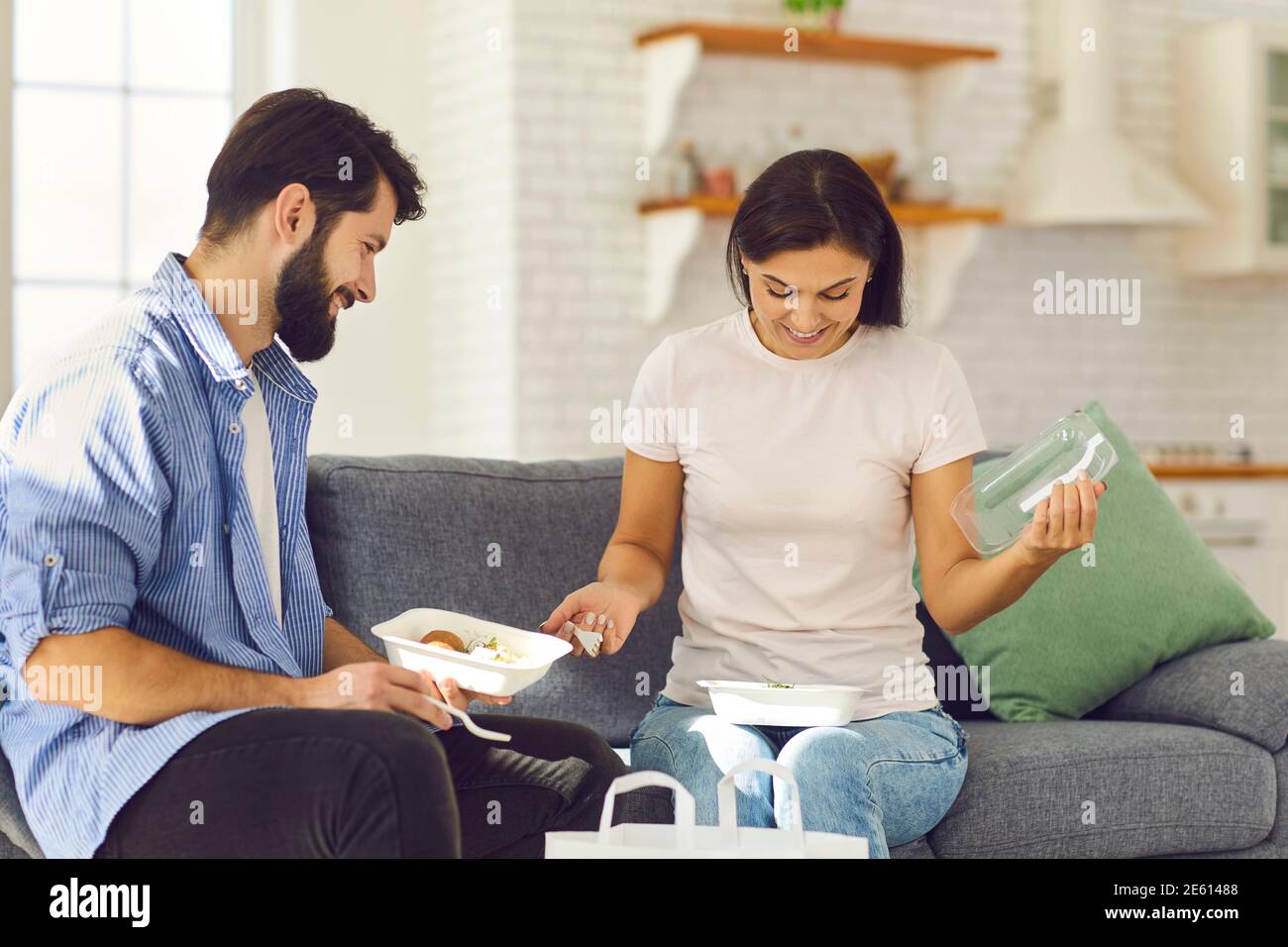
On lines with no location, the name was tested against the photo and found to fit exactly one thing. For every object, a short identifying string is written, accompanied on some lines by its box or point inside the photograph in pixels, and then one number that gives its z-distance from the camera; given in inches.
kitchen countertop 201.8
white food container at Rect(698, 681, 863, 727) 76.5
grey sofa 90.0
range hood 210.4
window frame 175.8
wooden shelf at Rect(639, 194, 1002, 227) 193.2
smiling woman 82.0
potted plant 199.2
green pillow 102.6
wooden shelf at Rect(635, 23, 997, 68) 191.9
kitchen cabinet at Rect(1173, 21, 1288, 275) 220.4
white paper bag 62.2
